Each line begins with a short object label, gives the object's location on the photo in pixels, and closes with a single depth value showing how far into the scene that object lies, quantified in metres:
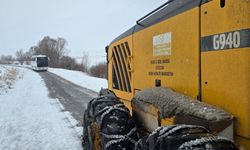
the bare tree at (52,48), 56.76
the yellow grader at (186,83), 1.49
